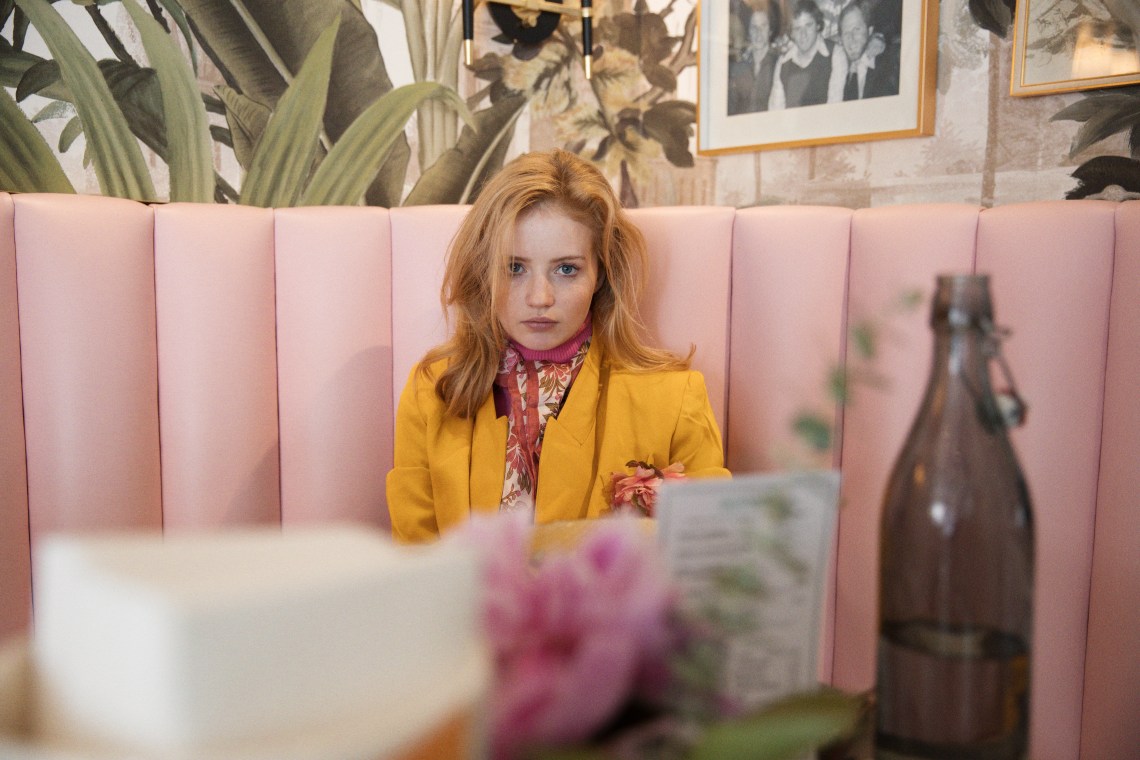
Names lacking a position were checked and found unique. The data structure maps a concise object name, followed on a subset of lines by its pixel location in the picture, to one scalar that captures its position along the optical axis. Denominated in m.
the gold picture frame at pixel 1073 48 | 1.12
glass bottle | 0.44
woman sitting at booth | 1.22
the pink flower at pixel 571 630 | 0.31
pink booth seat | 1.04
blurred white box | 0.25
